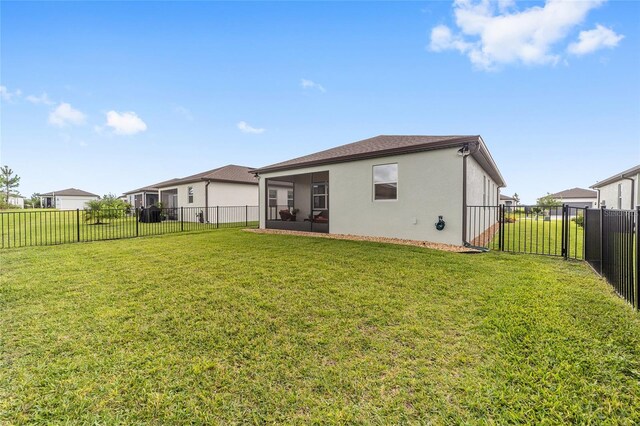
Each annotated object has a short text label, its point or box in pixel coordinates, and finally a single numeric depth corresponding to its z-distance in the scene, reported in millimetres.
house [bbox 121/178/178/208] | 27406
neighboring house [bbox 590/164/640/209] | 13953
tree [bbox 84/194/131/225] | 15620
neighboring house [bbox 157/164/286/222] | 18312
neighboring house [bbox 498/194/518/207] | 39244
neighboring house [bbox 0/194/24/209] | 43475
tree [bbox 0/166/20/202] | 45531
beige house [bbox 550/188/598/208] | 41938
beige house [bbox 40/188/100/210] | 44781
